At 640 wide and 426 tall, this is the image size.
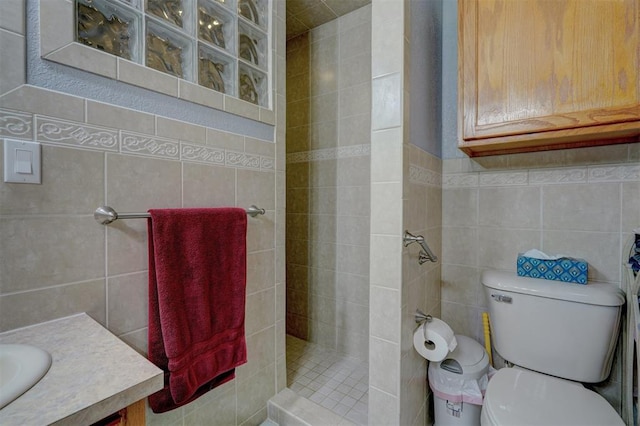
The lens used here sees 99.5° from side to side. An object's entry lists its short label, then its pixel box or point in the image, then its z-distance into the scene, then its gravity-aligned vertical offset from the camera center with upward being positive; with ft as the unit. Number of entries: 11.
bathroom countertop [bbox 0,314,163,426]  1.31 -0.98
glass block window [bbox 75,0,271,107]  2.74 +2.06
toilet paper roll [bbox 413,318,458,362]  3.62 -1.77
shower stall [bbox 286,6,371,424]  5.88 +0.23
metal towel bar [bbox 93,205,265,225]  2.53 -0.04
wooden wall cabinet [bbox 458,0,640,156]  3.01 +1.70
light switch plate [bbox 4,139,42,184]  2.09 +0.39
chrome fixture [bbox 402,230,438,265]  3.39 -0.36
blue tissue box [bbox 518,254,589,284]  3.69 -0.81
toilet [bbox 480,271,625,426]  2.95 -1.83
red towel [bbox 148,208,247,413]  2.80 -1.00
